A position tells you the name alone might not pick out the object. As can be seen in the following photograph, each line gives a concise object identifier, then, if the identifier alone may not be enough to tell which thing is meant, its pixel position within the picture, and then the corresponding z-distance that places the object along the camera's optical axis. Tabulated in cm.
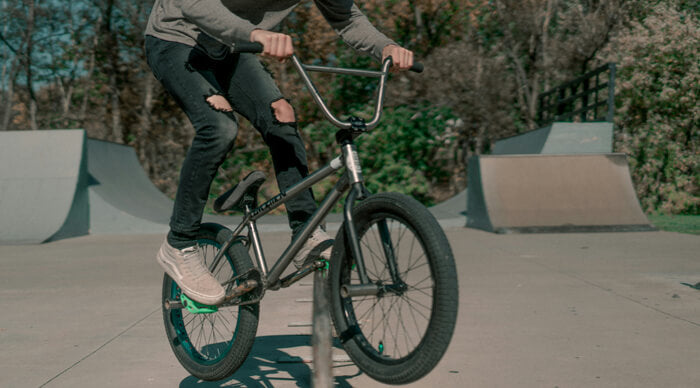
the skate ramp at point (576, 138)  1059
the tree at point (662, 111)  1351
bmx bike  201
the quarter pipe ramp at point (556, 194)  921
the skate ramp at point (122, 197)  1043
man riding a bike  265
